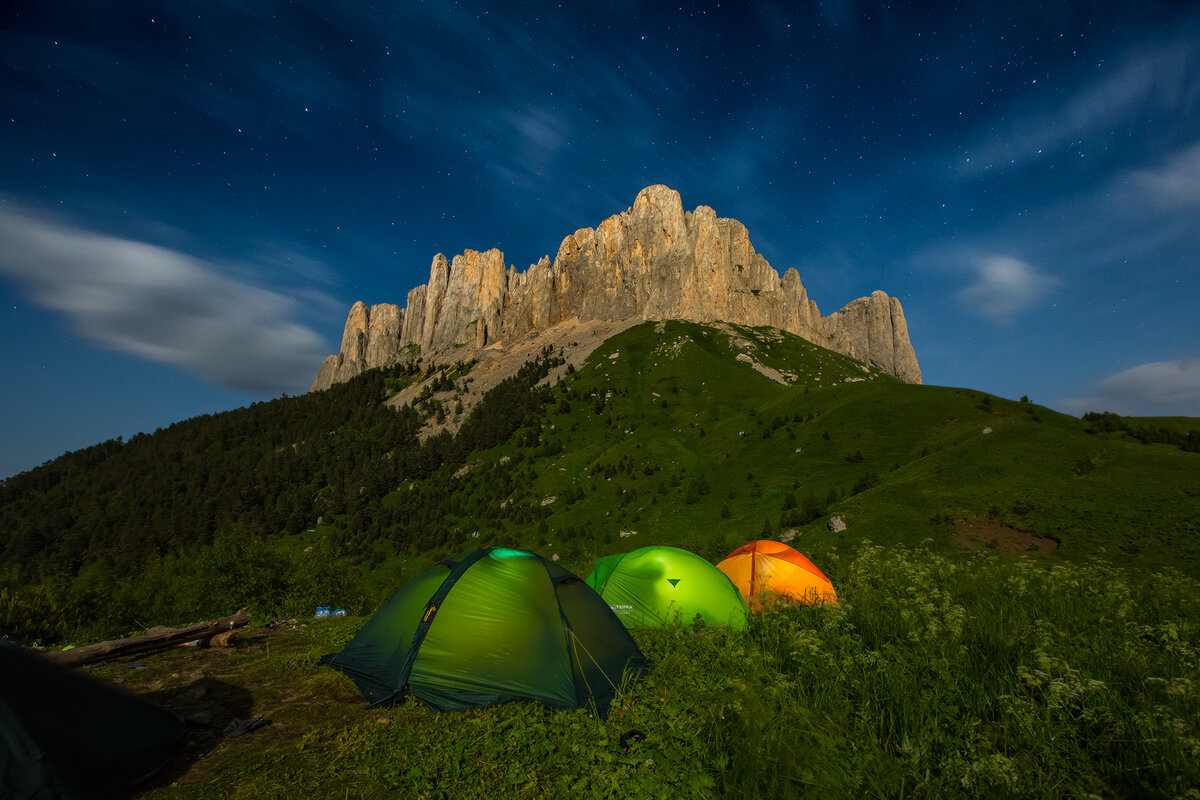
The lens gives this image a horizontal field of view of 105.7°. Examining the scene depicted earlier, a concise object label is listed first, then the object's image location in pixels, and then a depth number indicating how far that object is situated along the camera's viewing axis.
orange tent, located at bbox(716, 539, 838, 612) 14.41
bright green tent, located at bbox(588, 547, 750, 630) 11.98
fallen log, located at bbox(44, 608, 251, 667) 9.49
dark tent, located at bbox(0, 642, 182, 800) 4.41
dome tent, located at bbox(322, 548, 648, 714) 7.88
